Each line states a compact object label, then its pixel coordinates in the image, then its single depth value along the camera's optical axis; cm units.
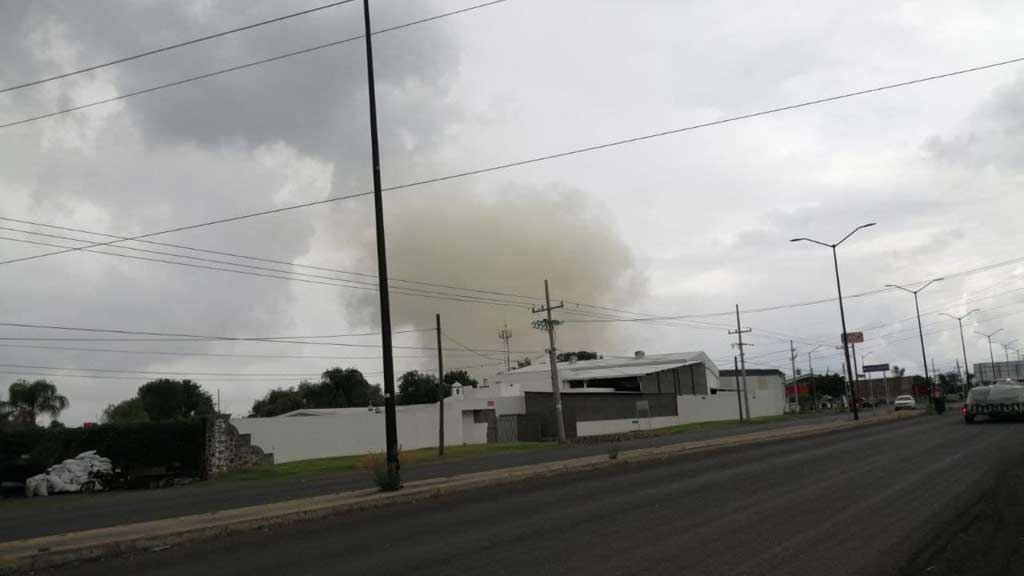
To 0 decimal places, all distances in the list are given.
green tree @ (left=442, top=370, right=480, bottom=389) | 14040
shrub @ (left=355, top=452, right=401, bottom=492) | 1786
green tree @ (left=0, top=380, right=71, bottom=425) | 7075
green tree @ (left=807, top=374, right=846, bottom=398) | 15775
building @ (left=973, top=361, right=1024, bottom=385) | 17278
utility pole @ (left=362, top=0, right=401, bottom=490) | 1792
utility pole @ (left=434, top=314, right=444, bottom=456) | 4491
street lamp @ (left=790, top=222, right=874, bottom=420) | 4736
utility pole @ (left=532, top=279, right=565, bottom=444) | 5391
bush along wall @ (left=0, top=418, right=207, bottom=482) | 3503
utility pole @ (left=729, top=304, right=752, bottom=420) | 7600
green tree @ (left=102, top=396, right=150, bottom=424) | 9132
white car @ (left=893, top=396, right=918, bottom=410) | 7257
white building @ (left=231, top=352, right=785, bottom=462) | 5166
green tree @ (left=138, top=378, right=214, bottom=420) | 11138
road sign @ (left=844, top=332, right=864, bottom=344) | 6631
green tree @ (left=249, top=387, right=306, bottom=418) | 11338
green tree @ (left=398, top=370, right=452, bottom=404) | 12128
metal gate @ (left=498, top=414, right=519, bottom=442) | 6488
